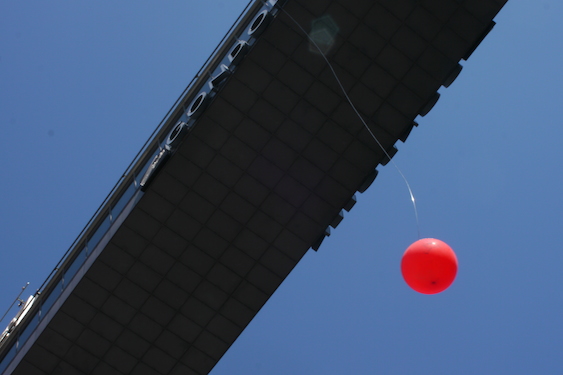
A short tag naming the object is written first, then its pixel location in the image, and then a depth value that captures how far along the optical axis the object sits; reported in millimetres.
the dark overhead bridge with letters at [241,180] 25000
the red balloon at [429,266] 15805
